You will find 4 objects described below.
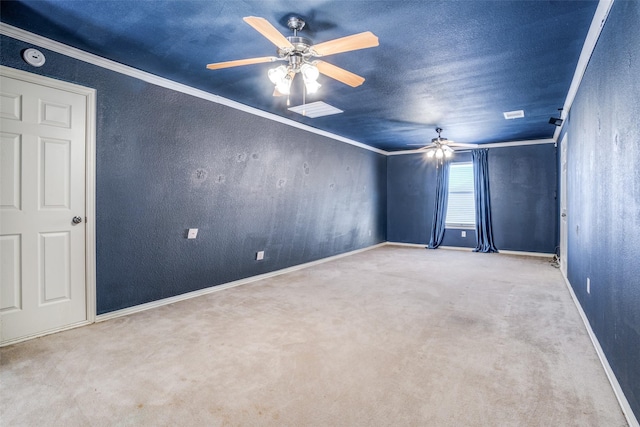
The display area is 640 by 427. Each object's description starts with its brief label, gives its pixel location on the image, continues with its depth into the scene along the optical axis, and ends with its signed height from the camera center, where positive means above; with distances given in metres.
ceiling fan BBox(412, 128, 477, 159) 5.97 +1.27
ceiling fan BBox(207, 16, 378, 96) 2.06 +1.11
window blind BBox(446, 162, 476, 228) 7.66 +0.37
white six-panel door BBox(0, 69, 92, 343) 2.53 +0.05
